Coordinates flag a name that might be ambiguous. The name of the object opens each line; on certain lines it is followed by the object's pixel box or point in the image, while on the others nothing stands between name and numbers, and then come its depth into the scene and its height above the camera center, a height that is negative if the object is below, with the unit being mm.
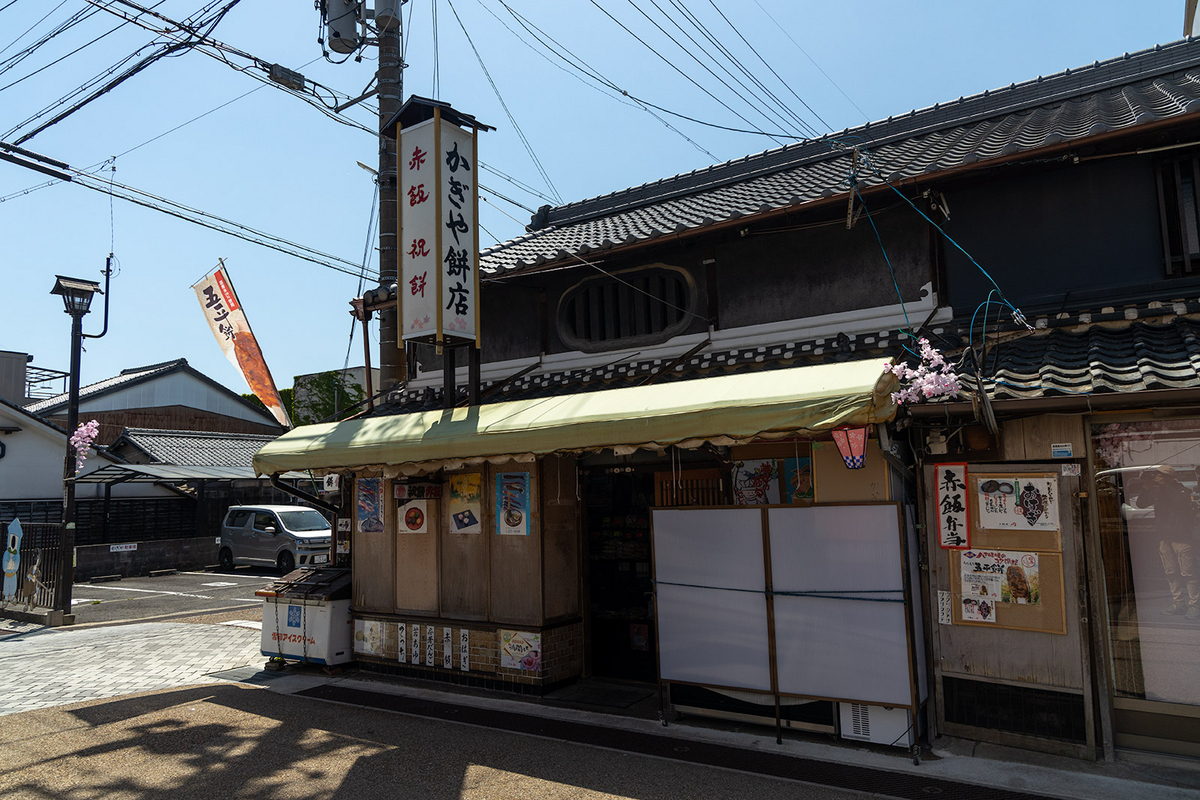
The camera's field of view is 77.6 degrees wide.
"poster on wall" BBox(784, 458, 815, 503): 7641 -80
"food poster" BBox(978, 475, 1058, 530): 6449 -333
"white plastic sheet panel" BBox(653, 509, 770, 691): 7238 -1215
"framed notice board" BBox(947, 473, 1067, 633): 6379 -810
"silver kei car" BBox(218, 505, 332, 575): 21562 -1381
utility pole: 11586 +4408
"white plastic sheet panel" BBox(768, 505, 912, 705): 6516 -1229
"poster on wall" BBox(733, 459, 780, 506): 7871 -84
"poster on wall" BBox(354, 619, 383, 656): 10180 -2044
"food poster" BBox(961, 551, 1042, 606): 6449 -966
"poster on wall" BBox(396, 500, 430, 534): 9984 -416
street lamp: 14141 +1823
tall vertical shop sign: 9258 +3273
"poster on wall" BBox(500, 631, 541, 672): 8766 -1992
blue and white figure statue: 15084 -1349
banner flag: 13320 +2885
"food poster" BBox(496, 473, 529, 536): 9109 -263
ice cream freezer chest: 10273 -1806
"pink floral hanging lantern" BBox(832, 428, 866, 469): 6227 +221
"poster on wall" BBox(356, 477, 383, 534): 10469 -248
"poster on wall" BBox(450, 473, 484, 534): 9516 -250
